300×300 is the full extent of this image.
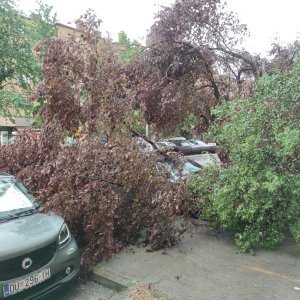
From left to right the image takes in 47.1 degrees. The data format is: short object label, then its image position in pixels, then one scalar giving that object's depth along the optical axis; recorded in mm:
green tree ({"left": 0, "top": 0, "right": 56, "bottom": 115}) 11383
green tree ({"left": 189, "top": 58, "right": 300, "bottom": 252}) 4523
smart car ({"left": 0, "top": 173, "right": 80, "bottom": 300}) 3373
